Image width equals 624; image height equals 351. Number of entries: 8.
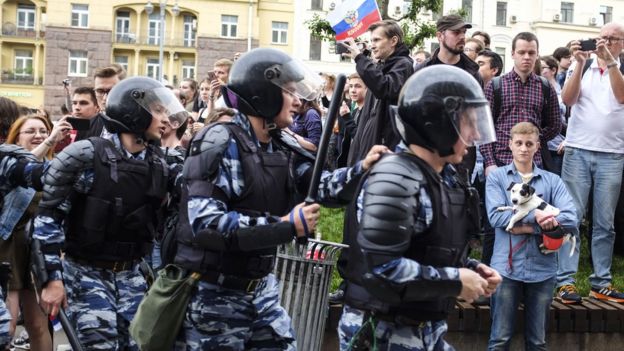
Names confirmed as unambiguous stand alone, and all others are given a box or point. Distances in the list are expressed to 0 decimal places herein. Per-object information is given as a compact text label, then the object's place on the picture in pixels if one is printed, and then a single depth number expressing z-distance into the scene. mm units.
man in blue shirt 6164
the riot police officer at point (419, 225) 3312
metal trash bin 5680
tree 27516
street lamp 33975
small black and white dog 6168
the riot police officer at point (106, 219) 4883
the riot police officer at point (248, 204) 3820
